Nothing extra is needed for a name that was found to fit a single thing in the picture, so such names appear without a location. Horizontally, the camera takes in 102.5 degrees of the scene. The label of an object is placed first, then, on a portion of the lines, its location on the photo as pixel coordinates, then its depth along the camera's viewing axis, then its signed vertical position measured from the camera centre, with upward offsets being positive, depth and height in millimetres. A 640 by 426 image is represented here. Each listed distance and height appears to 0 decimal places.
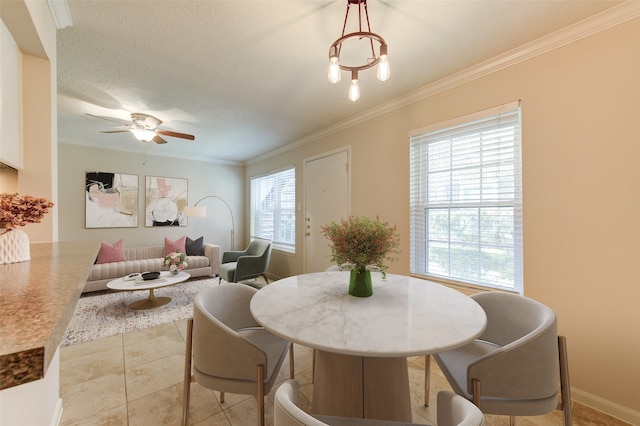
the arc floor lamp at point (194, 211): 4594 +42
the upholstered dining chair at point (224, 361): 1186 -706
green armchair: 3912 -850
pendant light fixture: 1354 +864
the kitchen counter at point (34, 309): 359 -196
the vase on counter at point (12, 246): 993 -125
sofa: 3758 -841
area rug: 2647 -1210
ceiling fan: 3080 +1052
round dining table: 925 -460
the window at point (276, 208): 4531 +89
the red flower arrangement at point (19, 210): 1014 +17
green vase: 1393 -386
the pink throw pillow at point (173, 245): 4641 -587
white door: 3445 +197
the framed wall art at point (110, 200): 4383 +242
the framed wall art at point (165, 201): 4884 +253
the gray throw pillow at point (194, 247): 4828 -635
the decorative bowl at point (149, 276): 3316 -810
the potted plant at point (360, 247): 1327 -180
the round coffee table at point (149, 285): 3133 -887
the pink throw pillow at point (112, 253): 4020 -626
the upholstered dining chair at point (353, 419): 639 -572
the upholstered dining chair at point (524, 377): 1083 -708
